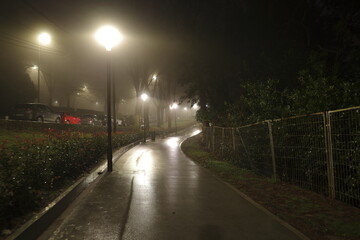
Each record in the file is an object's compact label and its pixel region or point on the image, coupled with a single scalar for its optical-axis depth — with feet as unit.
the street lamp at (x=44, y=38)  84.93
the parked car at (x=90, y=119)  117.39
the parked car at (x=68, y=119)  91.78
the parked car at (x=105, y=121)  128.47
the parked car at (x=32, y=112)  73.51
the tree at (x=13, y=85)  95.14
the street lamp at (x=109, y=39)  38.99
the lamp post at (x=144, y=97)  102.32
